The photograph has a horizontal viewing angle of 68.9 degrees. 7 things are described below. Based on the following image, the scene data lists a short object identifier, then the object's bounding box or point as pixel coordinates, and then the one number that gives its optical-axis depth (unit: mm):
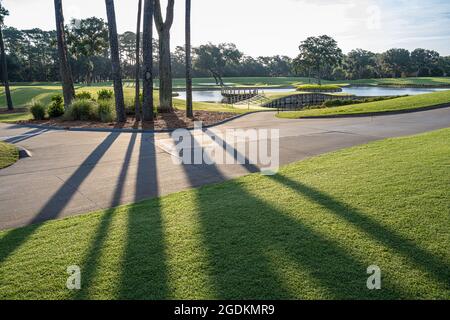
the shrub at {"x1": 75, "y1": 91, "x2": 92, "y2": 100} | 20805
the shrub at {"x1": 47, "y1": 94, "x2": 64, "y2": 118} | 17938
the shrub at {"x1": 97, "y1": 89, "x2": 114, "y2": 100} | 20373
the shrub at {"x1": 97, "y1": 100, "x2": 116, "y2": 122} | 15570
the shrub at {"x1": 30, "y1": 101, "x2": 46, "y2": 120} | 17531
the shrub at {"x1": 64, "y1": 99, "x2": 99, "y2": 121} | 16188
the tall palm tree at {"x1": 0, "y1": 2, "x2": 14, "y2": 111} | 24859
